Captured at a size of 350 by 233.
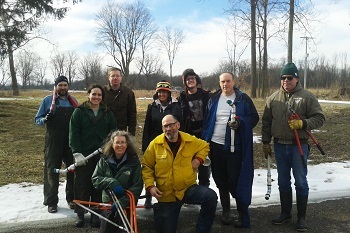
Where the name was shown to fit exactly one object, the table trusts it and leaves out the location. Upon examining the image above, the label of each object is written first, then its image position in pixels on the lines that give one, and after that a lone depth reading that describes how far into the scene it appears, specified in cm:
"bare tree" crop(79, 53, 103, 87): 5836
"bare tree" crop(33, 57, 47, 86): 7931
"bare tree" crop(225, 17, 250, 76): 3288
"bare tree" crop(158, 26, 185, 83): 5065
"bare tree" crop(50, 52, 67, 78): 6831
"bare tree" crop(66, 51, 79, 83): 6794
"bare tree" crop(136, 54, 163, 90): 4920
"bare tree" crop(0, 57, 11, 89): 4041
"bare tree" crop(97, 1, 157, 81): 4594
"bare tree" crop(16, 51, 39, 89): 6973
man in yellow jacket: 378
